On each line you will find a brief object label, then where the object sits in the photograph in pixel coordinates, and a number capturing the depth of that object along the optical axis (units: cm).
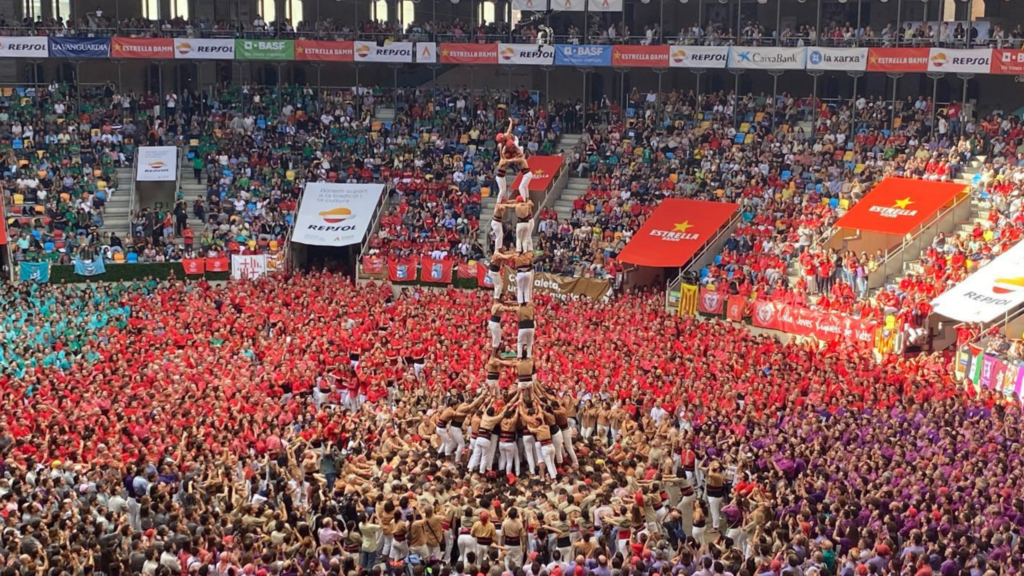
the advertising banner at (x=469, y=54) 5284
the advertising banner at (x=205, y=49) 5275
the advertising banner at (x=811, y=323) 3575
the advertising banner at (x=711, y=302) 4006
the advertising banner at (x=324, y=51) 5322
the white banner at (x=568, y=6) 5131
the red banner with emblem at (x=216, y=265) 4612
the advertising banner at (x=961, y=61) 4603
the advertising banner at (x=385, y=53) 5344
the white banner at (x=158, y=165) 5144
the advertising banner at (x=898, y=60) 4703
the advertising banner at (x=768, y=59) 4925
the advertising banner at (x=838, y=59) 4806
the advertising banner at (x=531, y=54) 5228
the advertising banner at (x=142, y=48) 5241
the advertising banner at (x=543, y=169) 4972
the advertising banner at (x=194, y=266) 4600
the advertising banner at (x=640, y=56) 5131
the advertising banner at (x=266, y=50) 5309
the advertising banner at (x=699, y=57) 5047
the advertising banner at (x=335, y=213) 4791
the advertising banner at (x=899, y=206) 4141
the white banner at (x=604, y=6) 5116
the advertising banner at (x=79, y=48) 5209
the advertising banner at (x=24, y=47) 5184
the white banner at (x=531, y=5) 5122
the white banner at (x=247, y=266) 4625
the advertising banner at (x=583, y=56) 5197
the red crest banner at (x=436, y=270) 4525
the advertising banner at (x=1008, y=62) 4534
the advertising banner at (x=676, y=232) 4378
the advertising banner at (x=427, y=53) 5350
